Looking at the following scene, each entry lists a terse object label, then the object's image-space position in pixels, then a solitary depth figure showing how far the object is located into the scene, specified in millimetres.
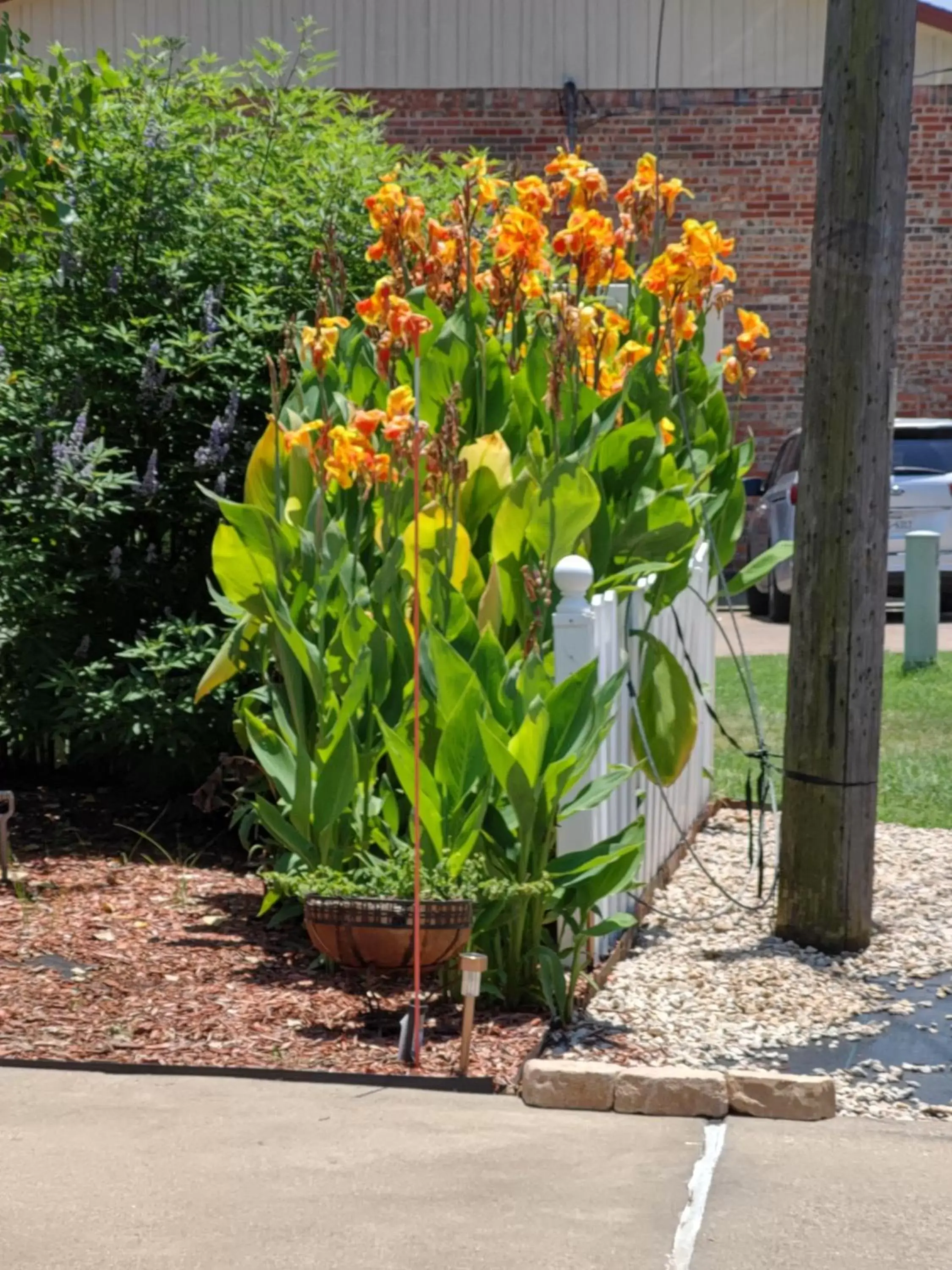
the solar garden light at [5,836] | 5855
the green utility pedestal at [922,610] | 11805
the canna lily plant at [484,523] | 4734
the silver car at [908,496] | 16109
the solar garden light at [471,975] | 4125
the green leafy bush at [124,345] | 6645
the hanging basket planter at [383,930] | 4488
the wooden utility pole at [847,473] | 5234
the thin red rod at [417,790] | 4203
